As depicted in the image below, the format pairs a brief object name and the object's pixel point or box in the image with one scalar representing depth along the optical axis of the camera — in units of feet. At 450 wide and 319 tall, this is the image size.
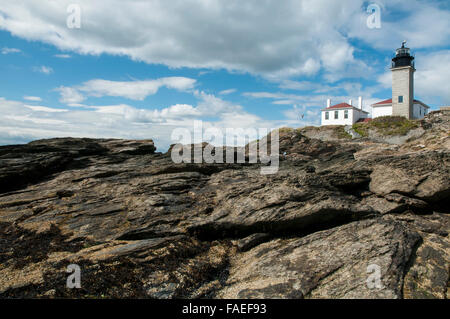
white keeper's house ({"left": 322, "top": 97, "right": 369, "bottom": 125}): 278.26
